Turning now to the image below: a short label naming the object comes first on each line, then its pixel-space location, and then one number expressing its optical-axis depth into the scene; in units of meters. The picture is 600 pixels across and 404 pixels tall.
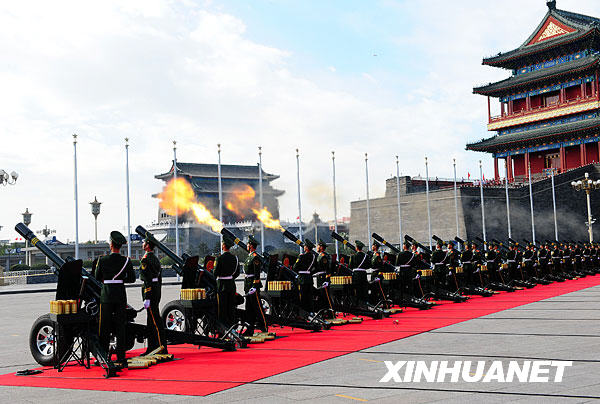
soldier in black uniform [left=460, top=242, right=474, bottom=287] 18.72
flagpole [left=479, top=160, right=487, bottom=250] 42.41
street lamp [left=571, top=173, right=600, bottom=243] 37.78
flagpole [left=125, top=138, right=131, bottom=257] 30.33
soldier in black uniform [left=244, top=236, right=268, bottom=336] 11.22
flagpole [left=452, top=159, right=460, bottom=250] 44.38
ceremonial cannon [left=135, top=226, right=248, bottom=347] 10.45
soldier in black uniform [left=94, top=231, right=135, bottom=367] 8.55
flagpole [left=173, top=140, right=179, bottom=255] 31.13
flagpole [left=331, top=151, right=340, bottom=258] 34.84
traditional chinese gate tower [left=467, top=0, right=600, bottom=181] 51.81
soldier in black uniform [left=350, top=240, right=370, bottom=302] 14.15
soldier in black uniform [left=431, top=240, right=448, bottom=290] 17.30
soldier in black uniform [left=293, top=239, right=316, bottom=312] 12.69
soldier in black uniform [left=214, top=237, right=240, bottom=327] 10.71
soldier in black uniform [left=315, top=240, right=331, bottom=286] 13.02
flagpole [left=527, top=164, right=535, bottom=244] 43.84
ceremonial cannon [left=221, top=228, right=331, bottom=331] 12.37
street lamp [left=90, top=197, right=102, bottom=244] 58.80
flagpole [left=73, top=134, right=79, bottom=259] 28.00
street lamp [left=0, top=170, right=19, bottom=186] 31.56
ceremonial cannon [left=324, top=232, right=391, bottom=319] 13.77
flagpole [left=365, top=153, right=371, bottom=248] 37.52
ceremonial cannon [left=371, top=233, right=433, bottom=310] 15.51
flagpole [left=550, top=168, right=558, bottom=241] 45.14
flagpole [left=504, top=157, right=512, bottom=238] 43.24
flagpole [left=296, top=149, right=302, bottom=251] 34.09
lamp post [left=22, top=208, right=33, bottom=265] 47.53
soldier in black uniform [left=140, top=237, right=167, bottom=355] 9.25
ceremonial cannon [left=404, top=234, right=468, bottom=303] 16.97
